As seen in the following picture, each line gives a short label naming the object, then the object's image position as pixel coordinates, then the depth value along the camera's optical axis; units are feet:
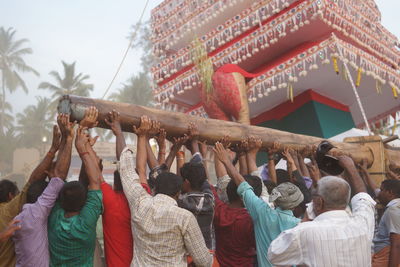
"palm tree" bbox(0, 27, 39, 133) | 143.43
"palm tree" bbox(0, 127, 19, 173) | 115.96
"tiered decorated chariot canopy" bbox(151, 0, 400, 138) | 27.55
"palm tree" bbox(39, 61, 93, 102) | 127.75
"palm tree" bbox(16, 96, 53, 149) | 138.82
